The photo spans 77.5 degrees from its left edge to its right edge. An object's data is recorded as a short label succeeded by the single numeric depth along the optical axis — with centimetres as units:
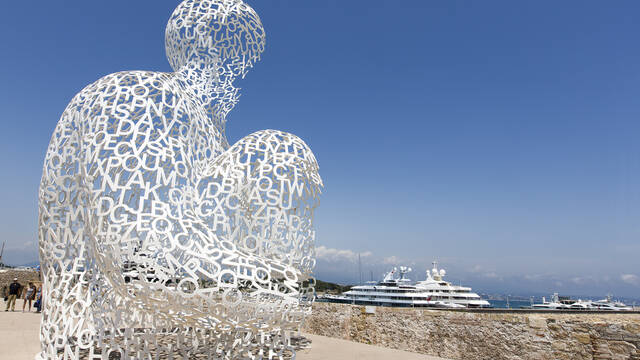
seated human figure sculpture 391
